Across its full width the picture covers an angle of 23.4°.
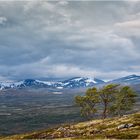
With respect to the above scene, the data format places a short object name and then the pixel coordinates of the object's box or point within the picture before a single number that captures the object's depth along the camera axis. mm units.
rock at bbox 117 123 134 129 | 105562
